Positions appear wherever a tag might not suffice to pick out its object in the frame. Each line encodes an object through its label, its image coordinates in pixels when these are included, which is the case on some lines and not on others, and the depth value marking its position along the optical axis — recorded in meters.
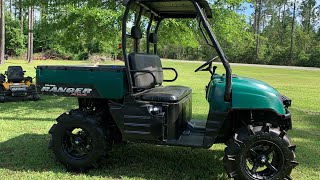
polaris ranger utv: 3.85
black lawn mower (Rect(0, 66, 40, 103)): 9.52
